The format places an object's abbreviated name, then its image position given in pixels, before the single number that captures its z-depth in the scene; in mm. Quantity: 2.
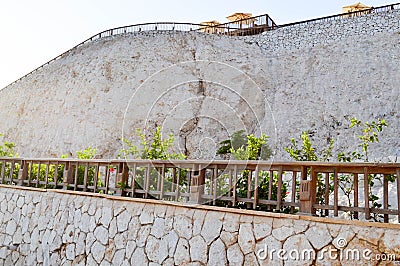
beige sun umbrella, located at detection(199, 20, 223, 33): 22234
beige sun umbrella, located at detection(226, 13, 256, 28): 23098
